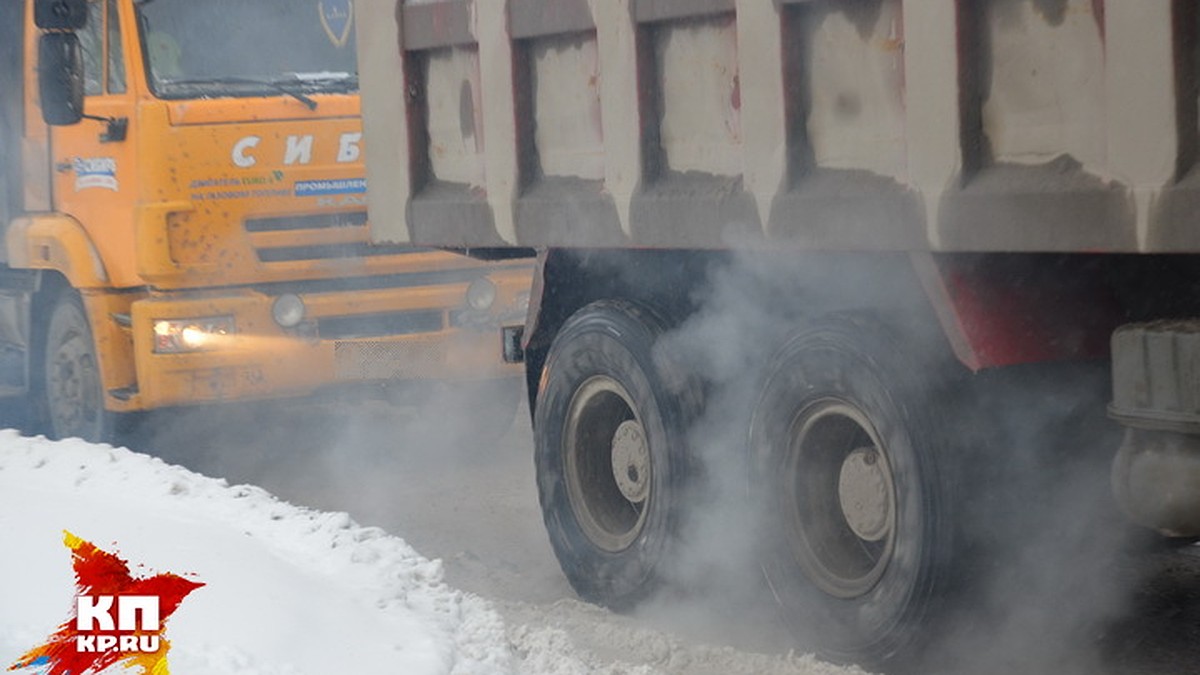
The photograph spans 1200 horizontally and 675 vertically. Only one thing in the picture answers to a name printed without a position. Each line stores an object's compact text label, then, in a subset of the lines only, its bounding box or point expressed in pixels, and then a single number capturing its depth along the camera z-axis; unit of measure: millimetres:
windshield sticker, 18891
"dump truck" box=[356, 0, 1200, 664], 8406
